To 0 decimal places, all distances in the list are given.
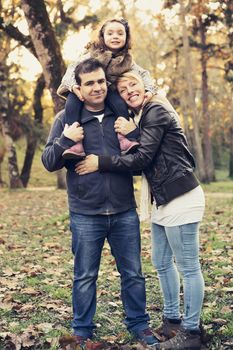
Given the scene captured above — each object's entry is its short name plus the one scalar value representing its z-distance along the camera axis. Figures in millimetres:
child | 5016
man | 4980
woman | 4895
